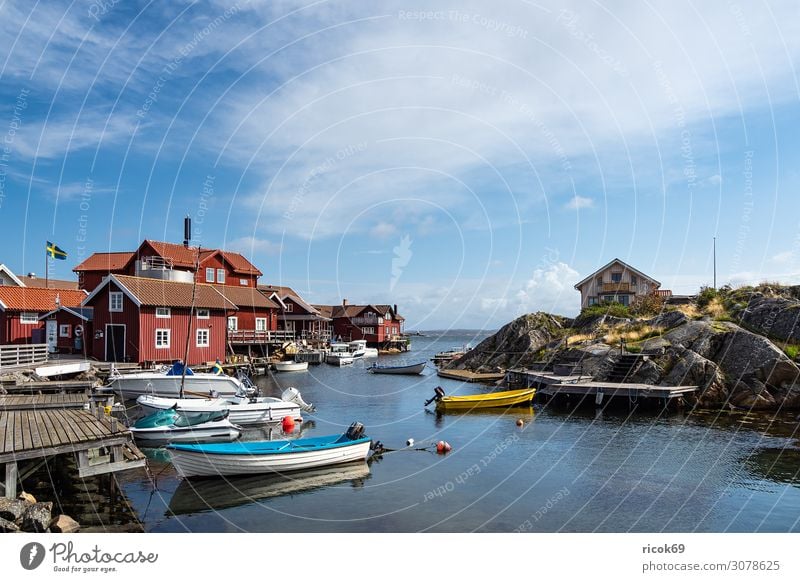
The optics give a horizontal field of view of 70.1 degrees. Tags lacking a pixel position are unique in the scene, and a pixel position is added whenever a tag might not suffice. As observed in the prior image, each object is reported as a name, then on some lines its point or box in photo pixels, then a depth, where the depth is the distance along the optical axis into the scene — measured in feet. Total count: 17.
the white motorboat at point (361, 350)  288.18
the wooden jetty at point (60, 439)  45.73
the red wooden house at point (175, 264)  211.82
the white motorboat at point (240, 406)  96.12
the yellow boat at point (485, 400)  121.08
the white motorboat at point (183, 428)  82.48
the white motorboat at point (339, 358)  242.78
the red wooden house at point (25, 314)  158.71
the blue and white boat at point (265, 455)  64.69
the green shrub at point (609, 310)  183.42
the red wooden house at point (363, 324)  341.21
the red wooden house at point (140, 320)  145.69
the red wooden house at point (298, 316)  288.51
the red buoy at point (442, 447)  80.02
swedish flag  176.24
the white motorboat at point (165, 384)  118.32
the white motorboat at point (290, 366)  204.51
